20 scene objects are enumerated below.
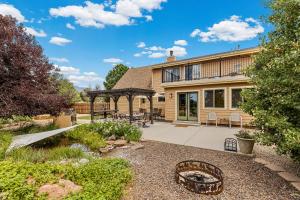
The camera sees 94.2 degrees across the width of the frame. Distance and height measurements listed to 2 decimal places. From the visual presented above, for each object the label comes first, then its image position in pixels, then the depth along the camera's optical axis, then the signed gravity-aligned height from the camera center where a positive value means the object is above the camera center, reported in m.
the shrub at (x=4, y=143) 3.44 -1.24
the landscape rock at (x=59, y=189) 2.21 -1.46
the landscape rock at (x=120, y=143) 5.24 -1.57
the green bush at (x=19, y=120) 8.68 -1.21
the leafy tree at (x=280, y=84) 2.82 +0.42
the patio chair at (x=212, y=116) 9.01 -0.95
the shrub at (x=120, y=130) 5.80 -1.26
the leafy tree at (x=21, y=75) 5.45 +1.13
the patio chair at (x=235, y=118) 8.33 -0.95
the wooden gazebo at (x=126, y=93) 8.97 +0.59
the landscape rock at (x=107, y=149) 4.79 -1.67
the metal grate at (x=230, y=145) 4.83 -1.56
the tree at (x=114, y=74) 25.92 +5.12
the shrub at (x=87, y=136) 5.09 -1.45
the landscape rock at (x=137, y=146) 4.96 -1.64
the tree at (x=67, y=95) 6.97 +0.31
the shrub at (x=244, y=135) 4.54 -1.09
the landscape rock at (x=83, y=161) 3.53 -1.54
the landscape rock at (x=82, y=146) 4.91 -1.68
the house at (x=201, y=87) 8.69 +1.05
